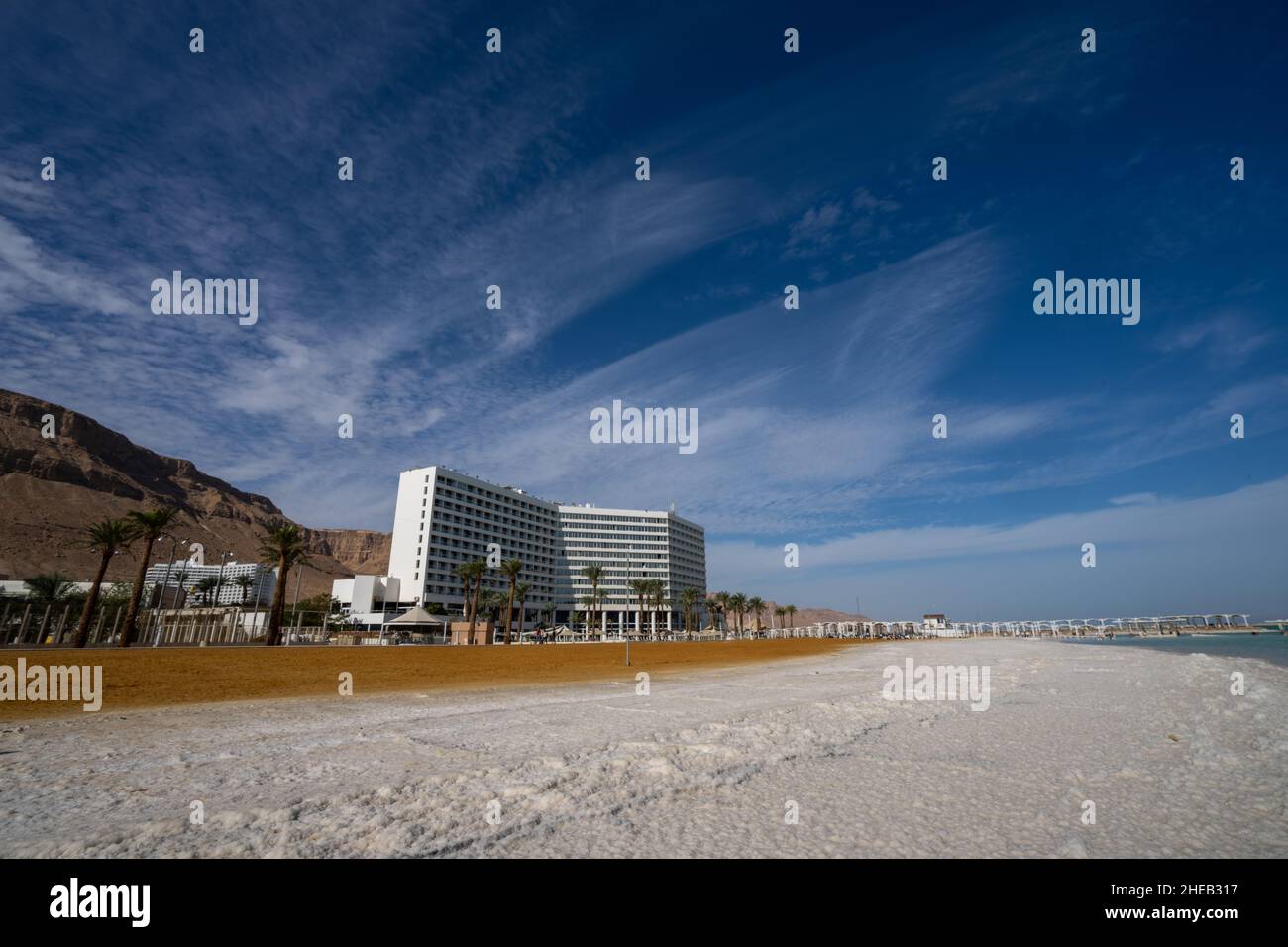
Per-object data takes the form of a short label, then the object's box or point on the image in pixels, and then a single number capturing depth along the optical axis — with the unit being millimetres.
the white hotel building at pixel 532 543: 132500
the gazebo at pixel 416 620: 71606
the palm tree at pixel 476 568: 92800
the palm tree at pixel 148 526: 51097
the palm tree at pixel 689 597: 147500
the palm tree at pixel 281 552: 56000
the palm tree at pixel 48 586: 66812
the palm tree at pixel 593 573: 123625
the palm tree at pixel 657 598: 147250
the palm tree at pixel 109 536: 55031
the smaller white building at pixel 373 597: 126312
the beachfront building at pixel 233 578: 174125
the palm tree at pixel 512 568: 96650
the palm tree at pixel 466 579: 101938
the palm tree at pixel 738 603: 163125
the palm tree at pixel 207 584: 102750
